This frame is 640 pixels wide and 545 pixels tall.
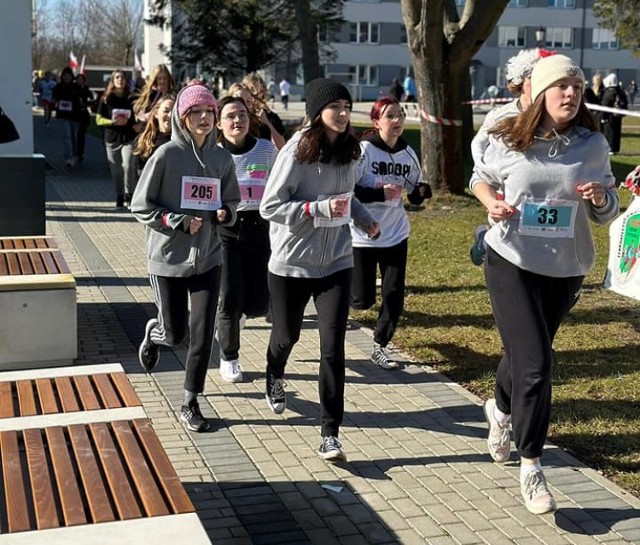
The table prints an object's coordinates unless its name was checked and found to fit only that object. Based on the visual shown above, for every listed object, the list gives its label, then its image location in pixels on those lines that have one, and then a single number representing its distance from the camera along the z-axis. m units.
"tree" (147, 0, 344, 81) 35.88
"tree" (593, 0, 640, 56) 41.69
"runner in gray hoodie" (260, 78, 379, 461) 5.59
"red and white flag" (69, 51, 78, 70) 47.78
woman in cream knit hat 4.90
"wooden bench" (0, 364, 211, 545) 3.31
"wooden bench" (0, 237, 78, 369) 7.07
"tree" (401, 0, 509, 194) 15.48
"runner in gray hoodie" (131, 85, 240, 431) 6.02
